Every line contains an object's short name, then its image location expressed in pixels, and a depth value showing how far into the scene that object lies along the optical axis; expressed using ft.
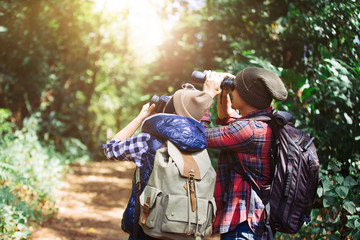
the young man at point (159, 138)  6.42
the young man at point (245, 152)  6.95
